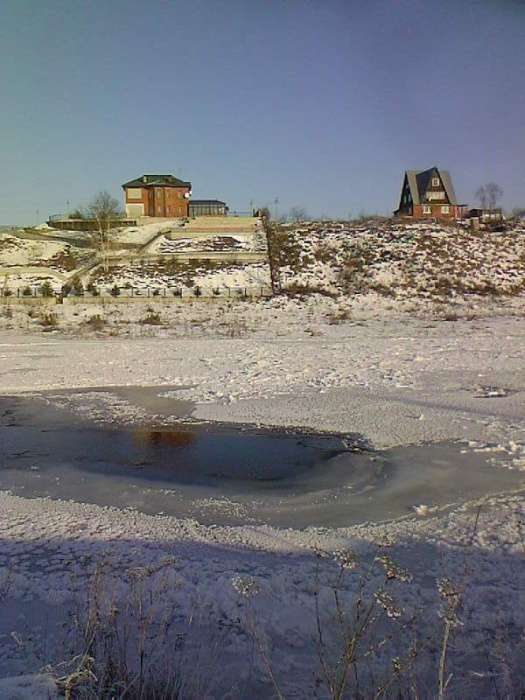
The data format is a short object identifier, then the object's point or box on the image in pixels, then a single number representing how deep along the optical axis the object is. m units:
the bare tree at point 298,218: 53.12
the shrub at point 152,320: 24.70
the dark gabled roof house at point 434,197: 67.12
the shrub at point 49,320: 24.44
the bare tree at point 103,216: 43.09
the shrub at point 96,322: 23.84
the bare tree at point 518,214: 52.72
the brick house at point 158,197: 66.44
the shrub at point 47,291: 30.38
